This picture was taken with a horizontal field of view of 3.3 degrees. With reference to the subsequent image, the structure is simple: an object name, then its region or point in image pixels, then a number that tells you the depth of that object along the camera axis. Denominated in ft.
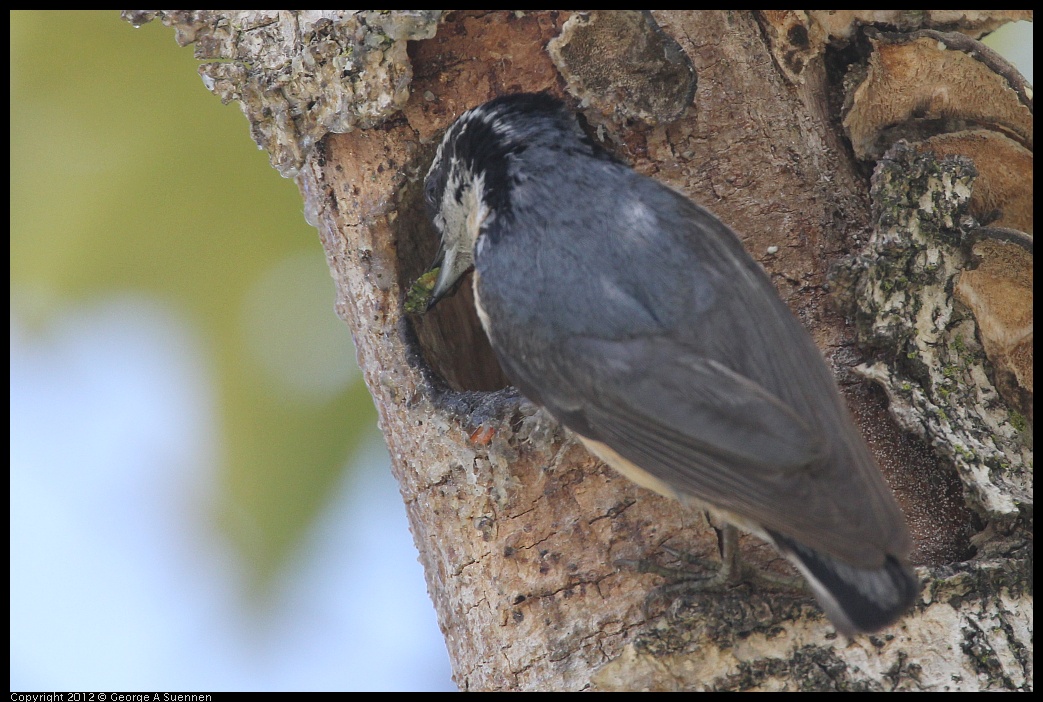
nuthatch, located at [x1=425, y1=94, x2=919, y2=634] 8.36
